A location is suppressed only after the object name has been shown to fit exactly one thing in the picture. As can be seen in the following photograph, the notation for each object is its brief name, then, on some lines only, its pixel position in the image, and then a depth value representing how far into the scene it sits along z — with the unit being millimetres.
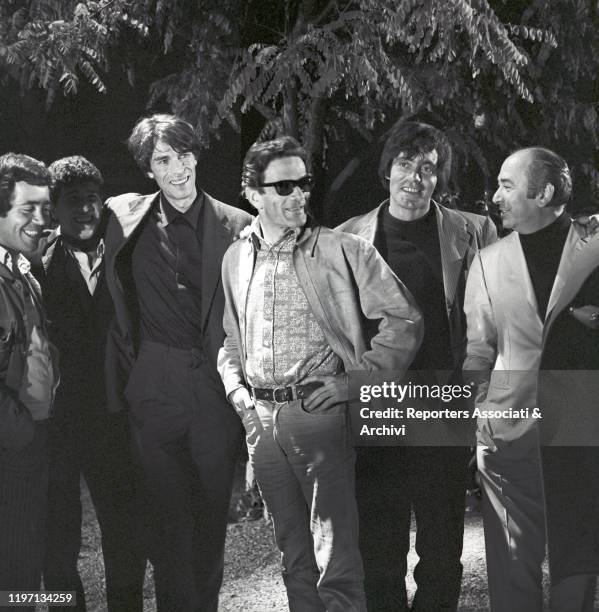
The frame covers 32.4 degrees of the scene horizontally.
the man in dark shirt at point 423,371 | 4137
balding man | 3996
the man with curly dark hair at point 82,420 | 4316
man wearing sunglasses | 3748
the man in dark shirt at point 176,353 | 4168
